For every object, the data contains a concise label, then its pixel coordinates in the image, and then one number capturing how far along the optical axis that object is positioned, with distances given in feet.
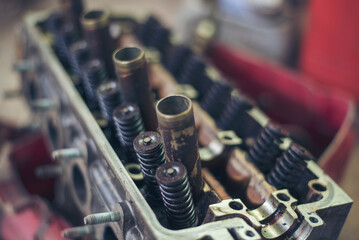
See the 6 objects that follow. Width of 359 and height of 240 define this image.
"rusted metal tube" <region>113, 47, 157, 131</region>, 3.00
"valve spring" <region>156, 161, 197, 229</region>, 2.55
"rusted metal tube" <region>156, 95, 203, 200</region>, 2.46
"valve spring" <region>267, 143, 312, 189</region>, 3.02
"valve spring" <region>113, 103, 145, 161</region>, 3.11
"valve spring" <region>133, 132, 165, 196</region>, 2.78
